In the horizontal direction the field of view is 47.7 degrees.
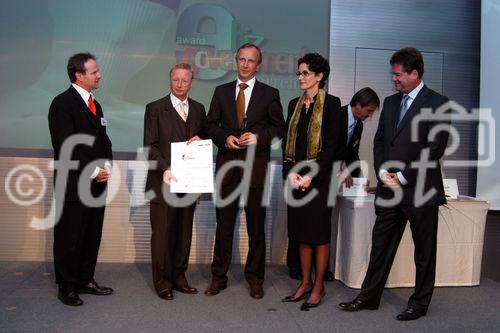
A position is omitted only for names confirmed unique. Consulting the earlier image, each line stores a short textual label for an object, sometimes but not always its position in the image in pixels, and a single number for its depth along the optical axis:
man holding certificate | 3.75
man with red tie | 3.64
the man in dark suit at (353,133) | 4.36
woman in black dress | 3.56
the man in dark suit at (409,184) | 3.40
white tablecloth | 4.12
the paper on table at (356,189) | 4.25
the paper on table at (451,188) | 4.37
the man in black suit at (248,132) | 3.75
